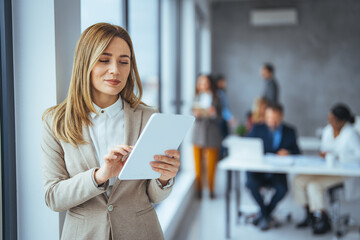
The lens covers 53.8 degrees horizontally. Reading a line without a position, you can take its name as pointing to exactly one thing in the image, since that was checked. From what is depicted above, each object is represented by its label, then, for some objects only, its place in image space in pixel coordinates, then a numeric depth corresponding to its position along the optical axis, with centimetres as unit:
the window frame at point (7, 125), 150
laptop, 325
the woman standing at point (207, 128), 452
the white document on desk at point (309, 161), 321
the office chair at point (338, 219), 328
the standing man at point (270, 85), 694
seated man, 359
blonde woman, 125
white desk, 302
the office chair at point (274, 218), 365
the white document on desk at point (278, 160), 318
